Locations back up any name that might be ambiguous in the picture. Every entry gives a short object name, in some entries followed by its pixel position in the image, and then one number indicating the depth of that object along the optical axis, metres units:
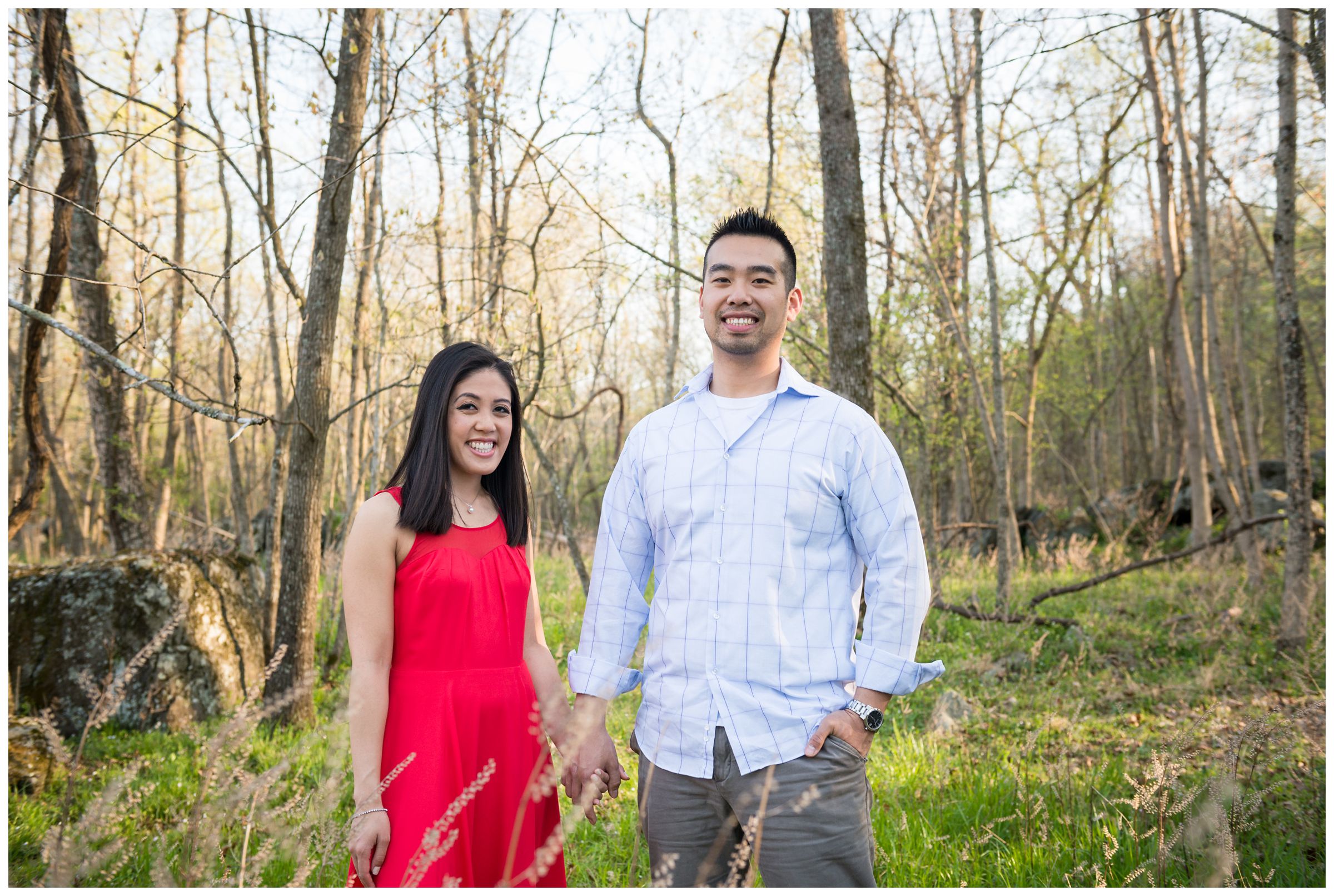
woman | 2.20
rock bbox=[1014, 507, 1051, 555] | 13.91
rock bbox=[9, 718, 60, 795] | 4.11
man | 2.07
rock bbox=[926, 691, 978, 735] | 5.13
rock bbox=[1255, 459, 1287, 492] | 12.75
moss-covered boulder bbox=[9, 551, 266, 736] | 5.29
